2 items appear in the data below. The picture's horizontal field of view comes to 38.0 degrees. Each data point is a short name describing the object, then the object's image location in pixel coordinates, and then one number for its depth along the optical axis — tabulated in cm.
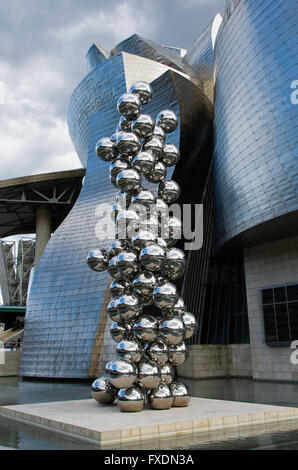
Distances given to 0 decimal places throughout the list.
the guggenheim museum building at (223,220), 1523
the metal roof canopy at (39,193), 2991
